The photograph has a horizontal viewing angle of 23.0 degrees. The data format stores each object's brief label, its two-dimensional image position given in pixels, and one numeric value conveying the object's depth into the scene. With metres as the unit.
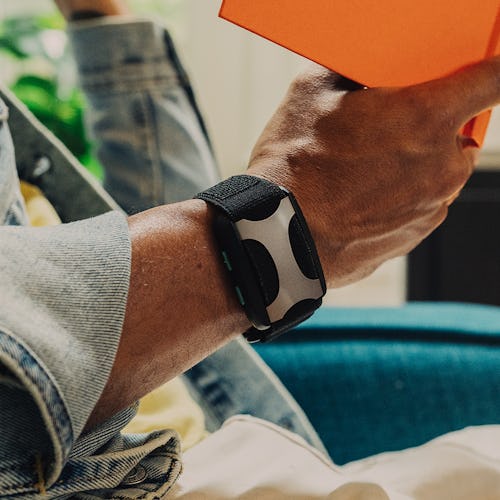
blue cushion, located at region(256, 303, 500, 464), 0.69
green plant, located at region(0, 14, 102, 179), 1.88
